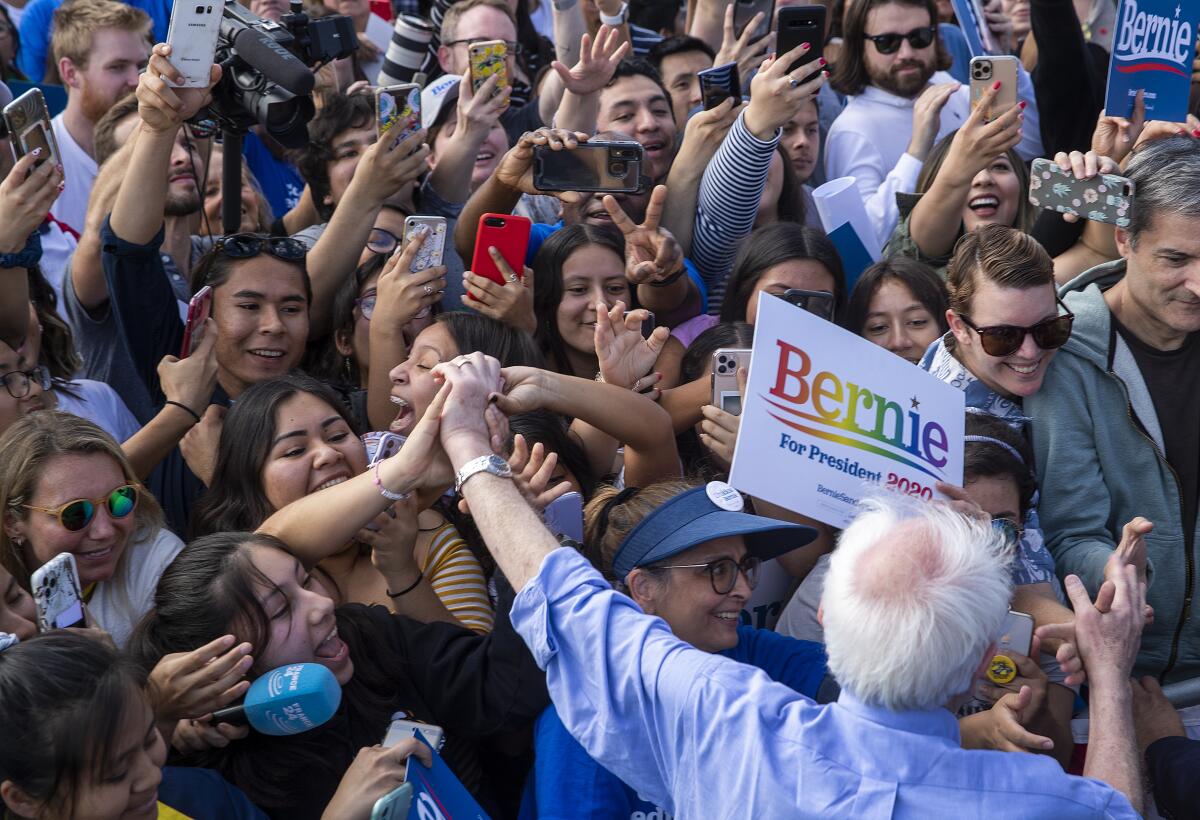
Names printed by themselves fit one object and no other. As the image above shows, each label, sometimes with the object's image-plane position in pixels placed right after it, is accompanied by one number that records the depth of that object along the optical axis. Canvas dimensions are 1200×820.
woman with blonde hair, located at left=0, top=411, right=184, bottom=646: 3.25
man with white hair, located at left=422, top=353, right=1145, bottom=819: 2.09
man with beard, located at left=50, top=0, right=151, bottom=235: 5.70
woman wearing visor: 2.94
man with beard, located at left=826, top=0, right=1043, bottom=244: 5.84
